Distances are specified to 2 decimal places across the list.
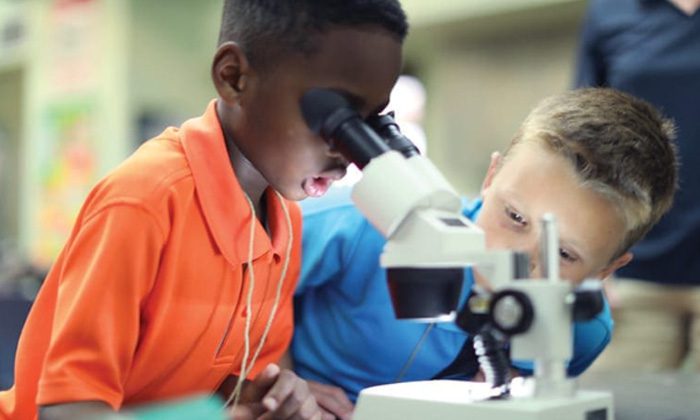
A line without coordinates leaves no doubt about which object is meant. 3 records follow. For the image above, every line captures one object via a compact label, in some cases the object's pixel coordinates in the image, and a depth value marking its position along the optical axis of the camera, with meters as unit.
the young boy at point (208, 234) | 0.65
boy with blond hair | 0.87
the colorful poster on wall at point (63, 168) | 3.91
